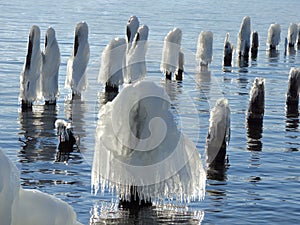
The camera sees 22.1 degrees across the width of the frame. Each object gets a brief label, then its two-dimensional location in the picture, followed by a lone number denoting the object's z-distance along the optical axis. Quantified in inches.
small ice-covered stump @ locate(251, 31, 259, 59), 2179.9
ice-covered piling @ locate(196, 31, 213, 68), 1763.0
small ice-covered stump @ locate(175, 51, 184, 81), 1636.3
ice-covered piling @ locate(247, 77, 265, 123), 1158.3
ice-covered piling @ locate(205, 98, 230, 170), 897.5
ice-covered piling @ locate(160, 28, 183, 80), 1630.2
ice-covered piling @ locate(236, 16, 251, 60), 2069.4
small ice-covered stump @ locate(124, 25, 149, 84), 1444.3
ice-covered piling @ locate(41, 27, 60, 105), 1202.0
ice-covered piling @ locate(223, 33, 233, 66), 1902.1
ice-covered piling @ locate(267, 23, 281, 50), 2276.1
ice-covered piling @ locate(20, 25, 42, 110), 1162.6
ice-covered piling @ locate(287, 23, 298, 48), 2326.5
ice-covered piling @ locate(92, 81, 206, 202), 655.1
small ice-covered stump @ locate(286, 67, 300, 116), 1286.9
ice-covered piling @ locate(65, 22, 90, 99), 1283.2
